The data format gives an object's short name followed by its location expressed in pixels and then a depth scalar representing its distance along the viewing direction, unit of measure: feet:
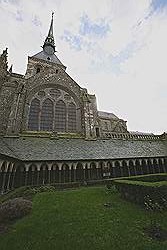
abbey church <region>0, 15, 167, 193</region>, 71.00
